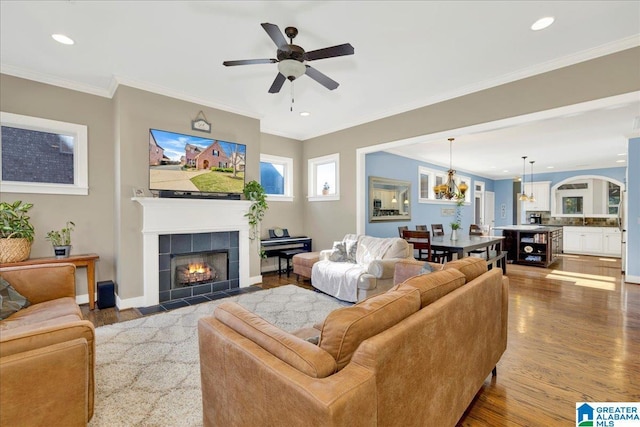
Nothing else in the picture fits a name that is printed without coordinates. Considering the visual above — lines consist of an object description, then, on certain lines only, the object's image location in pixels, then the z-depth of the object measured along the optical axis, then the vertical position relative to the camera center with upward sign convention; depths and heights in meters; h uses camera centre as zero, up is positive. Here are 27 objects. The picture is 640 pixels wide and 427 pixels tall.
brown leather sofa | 0.92 -0.57
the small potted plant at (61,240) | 3.52 -0.36
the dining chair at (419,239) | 4.49 -0.46
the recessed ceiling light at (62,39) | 2.79 +1.69
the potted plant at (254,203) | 4.75 +0.13
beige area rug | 1.81 -1.26
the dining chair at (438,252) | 5.40 -0.80
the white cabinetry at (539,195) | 9.96 +0.54
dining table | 4.32 -0.54
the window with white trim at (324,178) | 5.66 +0.69
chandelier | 6.05 +0.48
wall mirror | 6.14 +0.25
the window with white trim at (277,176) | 5.89 +0.73
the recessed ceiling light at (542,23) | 2.49 +1.66
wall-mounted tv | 3.96 +0.67
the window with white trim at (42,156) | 3.48 +0.71
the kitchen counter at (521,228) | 6.61 -0.43
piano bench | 5.45 -0.83
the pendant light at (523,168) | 7.98 +1.37
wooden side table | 3.48 -0.64
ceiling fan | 2.31 +1.32
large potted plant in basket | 3.16 -0.25
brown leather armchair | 1.16 -0.70
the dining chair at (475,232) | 6.27 -0.49
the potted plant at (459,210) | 9.10 +0.02
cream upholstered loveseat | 3.75 -0.80
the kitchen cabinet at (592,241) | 8.12 -0.89
